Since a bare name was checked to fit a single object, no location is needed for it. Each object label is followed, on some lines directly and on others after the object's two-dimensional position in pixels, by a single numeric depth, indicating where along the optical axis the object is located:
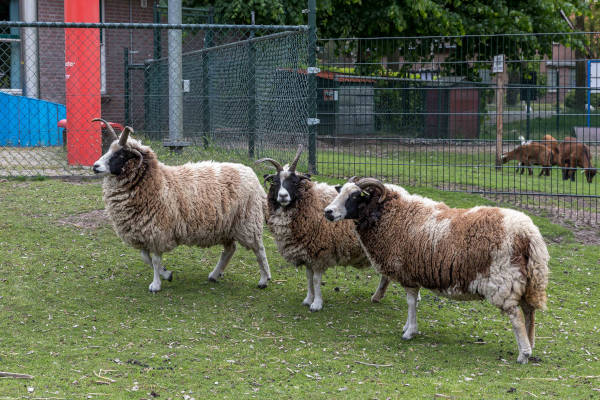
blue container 14.58
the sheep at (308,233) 6.74
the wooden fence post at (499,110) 10.86
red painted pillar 11.18
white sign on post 10.91
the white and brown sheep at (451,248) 5.41
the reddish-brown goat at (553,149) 11.32
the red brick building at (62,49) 17.56
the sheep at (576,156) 11.08
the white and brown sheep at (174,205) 6.90
